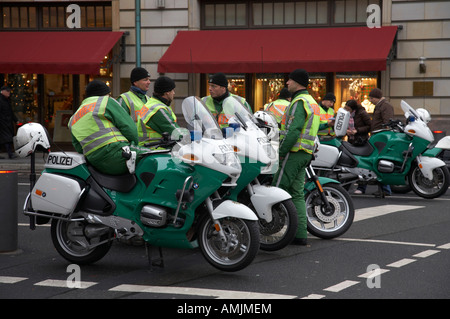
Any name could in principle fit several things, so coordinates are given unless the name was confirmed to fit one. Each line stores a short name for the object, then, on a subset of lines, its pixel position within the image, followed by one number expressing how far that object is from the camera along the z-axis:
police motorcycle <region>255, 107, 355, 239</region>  8.62
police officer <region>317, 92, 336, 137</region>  12.53
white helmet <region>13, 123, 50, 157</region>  7.38
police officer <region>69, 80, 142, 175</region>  6.95
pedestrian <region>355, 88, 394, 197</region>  13.72
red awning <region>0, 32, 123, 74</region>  18.94
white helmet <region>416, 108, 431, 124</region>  12.52
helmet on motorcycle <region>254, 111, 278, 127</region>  7.97
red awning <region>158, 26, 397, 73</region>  17.59
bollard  7.74
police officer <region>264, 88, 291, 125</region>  11.63
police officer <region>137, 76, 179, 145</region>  8.05
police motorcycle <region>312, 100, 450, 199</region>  12.18
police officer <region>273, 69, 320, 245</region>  8.13
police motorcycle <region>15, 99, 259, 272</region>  6.55
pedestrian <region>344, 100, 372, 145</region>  13.77
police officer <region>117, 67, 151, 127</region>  8.91
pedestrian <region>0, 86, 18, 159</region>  18.53
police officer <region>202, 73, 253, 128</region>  8.94
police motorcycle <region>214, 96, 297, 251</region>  6.97
